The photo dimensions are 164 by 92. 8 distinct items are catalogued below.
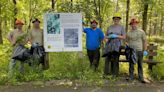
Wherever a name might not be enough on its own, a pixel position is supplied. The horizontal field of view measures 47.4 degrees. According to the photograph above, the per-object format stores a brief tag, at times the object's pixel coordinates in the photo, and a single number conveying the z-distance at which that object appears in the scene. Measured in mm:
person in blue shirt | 5895
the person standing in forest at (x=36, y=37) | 5719
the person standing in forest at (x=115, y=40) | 5583
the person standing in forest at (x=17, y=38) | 5593
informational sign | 5936
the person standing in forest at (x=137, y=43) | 5508
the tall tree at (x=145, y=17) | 13571
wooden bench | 6112
